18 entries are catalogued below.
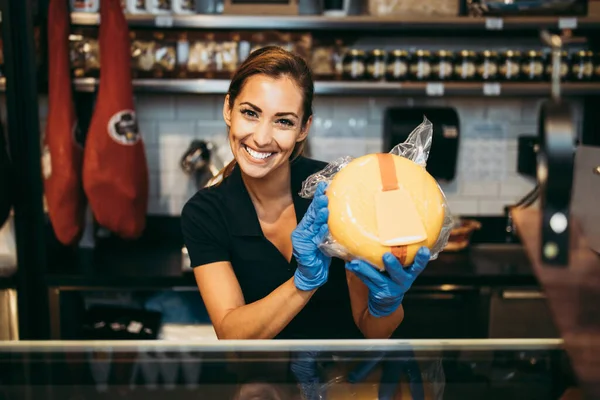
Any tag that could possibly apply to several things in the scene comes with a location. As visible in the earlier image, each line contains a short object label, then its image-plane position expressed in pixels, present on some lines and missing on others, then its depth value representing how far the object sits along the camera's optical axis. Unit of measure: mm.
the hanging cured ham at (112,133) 2955
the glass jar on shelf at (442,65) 3180
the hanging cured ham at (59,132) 2949
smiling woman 1403
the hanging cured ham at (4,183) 2762
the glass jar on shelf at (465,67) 3201
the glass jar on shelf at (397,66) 3176
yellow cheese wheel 1192
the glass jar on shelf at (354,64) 3174
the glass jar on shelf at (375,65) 3168
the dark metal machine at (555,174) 623
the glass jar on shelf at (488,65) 3203
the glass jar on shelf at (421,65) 3178
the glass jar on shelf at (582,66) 3223
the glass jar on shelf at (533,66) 3211
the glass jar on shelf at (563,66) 3227
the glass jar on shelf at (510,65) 3197
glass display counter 1036
